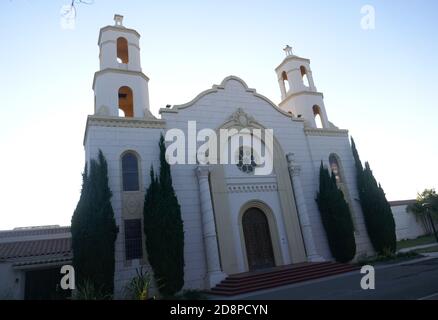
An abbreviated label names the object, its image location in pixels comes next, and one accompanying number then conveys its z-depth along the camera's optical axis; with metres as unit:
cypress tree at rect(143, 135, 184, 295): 13.46
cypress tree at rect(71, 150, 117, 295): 12.49
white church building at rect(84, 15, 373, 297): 15.05
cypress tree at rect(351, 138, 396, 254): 19.17
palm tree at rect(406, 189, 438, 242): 38.06
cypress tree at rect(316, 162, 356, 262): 17.69
